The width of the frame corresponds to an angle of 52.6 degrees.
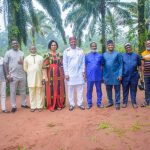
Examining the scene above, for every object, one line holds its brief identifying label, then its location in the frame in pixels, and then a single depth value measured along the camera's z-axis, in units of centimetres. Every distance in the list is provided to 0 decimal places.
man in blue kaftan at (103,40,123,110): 389
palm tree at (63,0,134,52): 1171
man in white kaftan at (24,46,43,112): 402
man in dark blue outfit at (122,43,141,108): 384
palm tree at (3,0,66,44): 808
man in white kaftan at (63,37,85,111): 396
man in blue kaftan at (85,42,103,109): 395
